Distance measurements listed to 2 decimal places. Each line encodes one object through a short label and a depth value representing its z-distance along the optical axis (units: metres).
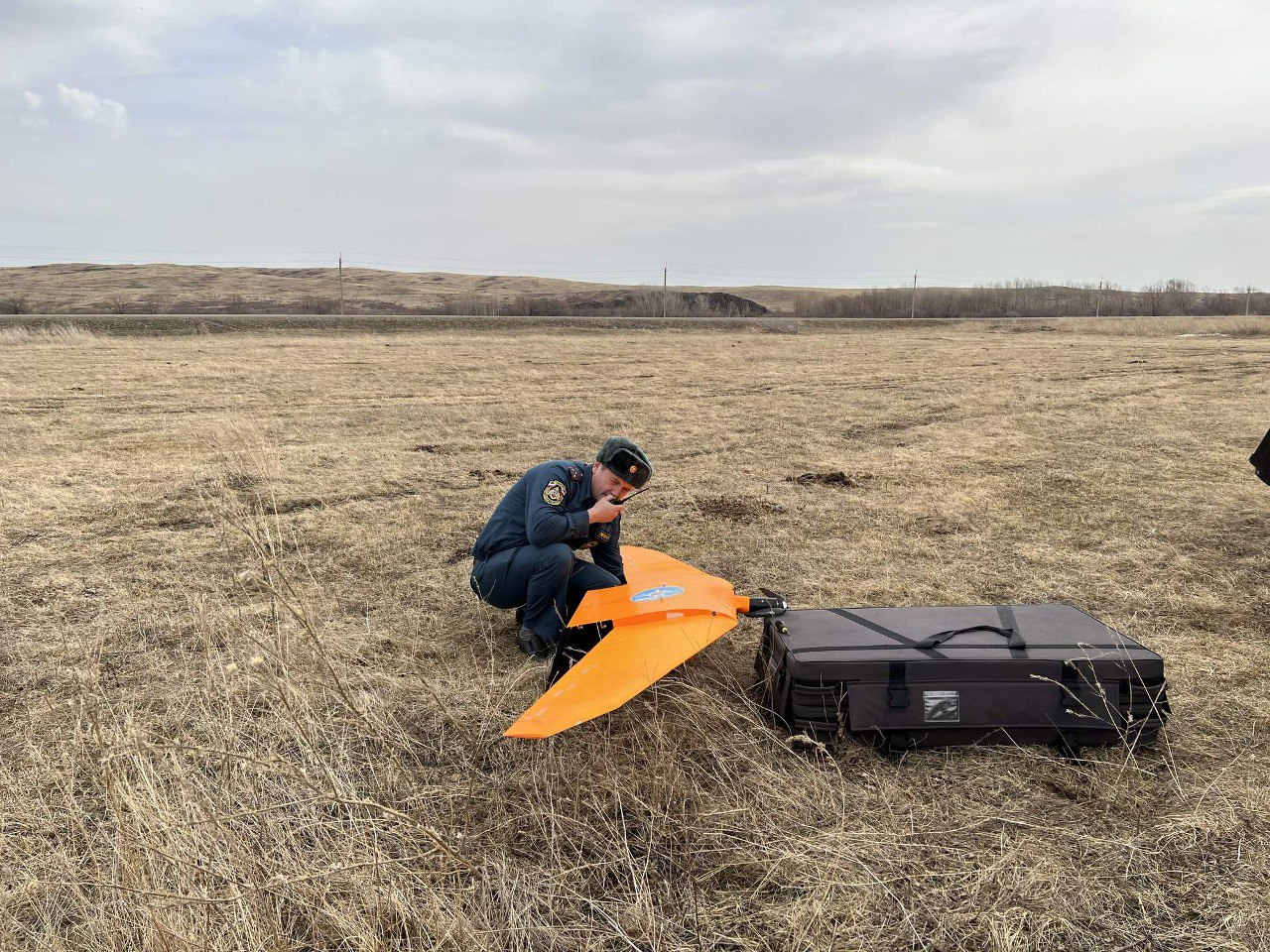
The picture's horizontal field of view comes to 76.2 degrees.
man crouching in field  4.13
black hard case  3.25
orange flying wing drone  3.00
